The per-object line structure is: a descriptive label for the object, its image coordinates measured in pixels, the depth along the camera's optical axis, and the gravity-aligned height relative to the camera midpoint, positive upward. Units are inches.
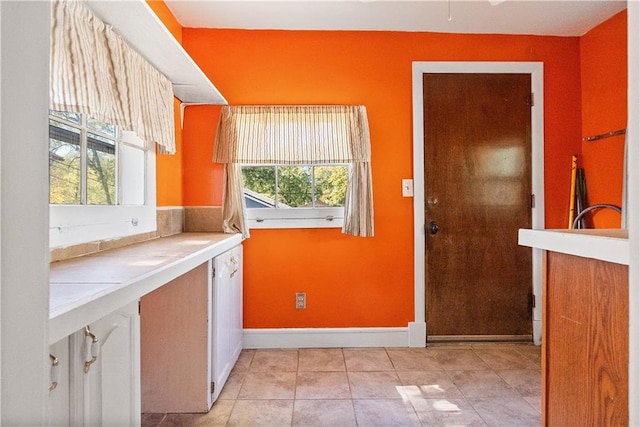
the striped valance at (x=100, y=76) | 52.4 +23.0
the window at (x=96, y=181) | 61.0 +6.2
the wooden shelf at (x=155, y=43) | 60.1 +32.7
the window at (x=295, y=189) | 117.5 +7.5
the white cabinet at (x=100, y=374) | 35.8 -17.1
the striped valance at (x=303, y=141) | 111.8 +21.4
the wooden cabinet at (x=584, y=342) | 34.3 -13.1
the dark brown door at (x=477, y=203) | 117.1 +3.2
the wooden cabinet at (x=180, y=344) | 75.7 -26.3
